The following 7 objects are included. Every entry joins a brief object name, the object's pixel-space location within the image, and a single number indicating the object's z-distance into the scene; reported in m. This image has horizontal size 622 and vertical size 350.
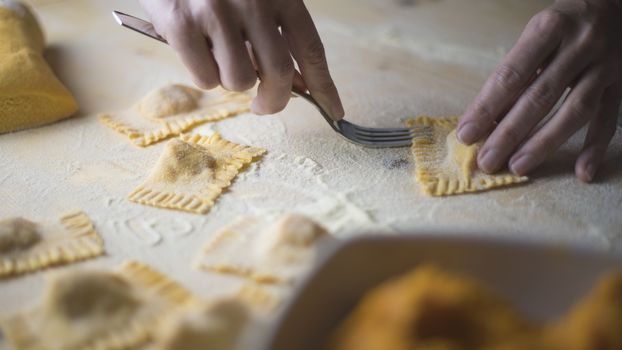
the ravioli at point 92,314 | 0.39
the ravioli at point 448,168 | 0.49
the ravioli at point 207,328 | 0.38
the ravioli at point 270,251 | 0.43
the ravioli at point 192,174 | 0.48
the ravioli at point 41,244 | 0.44
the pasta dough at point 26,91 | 0.55
